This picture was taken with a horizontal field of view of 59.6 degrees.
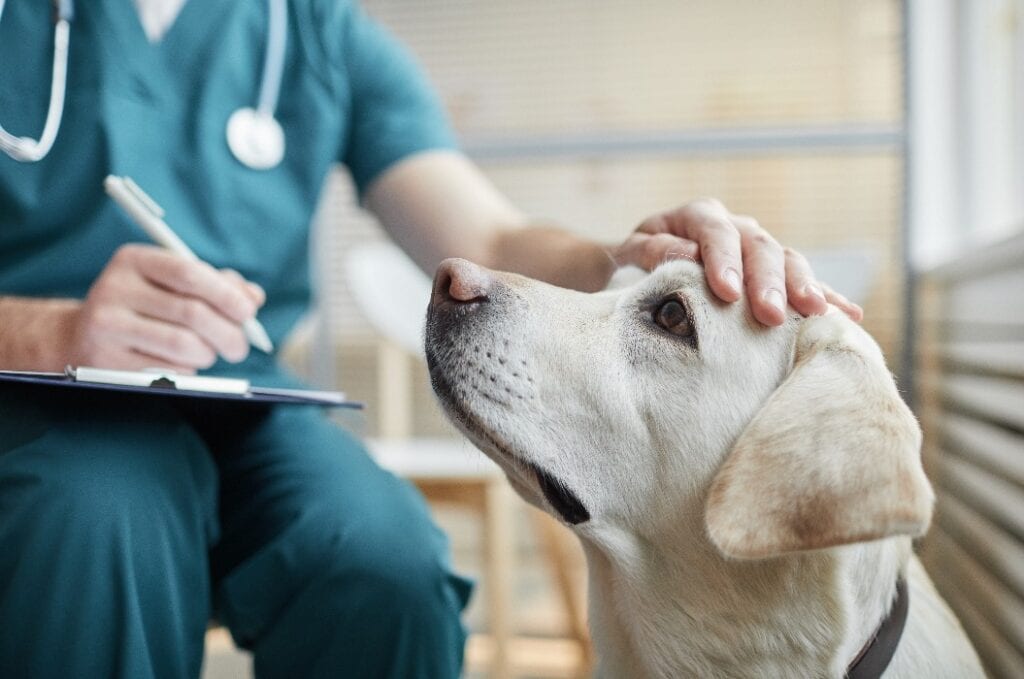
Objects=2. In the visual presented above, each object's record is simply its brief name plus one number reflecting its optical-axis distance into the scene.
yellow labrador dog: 0.72
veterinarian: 0.73
